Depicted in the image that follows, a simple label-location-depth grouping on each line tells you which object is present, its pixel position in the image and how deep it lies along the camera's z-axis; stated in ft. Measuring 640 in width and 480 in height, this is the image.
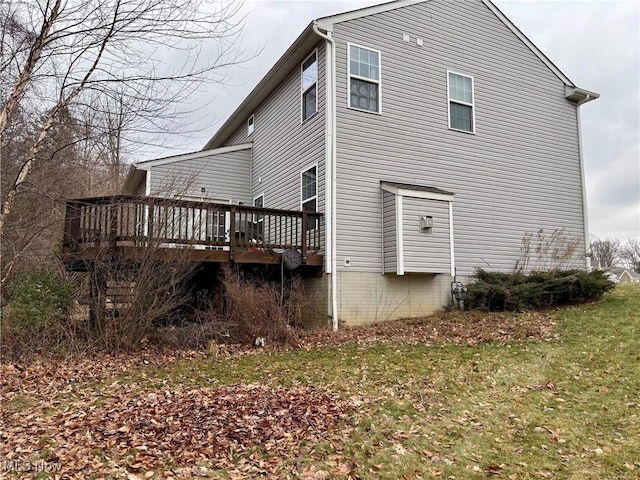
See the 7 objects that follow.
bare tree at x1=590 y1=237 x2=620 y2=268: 170.40
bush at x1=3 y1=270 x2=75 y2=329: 21.15
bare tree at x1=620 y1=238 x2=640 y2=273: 178.81
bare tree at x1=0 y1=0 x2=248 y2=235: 17.95
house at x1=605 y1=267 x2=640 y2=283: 141.53
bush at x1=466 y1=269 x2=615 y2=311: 31.86
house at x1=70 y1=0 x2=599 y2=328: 31.07
